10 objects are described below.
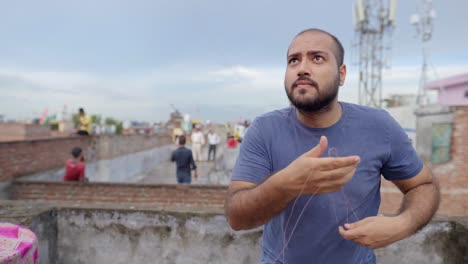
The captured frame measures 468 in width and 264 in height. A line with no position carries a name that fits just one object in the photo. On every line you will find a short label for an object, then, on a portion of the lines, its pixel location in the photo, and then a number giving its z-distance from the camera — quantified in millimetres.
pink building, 17328
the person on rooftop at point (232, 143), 14505
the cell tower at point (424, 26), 17828
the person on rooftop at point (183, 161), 8039
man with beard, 1396
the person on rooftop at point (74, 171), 7168
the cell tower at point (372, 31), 20766
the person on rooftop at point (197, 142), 16078
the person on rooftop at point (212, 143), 16728
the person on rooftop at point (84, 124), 12094
